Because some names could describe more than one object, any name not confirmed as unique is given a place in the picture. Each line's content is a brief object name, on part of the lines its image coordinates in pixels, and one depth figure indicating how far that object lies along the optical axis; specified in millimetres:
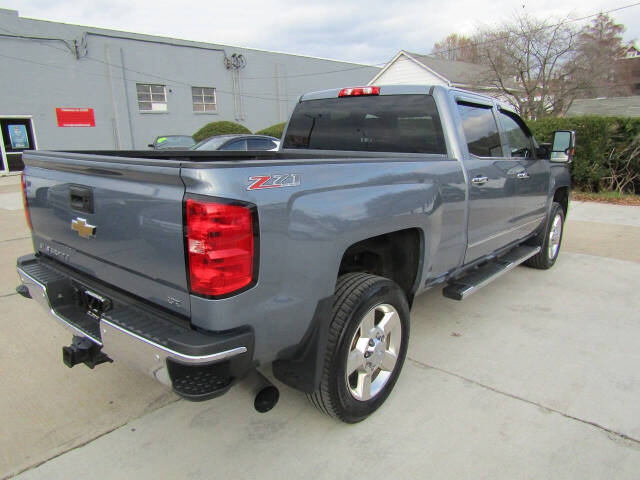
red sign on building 19969
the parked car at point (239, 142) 10545
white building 27547
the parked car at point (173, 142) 15094
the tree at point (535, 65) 21703
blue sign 18766
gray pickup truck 1764
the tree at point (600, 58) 22031
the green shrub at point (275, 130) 20312
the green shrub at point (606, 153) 10125
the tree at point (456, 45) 26605
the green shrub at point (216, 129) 19703
